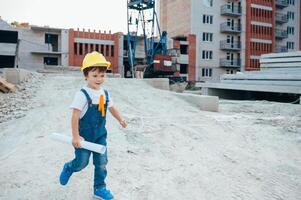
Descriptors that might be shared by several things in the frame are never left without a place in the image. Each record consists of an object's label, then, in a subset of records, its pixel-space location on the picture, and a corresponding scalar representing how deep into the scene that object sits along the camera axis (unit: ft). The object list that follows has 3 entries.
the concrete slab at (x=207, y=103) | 37.70
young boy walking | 11.53
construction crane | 82.94
